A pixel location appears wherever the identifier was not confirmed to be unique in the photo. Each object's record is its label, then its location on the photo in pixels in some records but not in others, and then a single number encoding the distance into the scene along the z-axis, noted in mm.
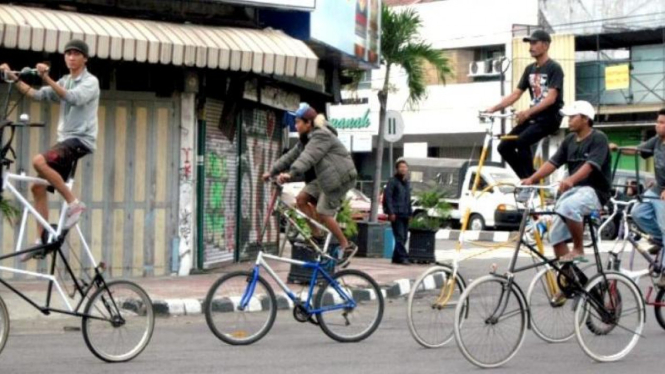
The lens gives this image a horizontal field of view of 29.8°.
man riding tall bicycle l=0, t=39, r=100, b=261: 8844
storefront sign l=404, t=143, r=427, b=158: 40628
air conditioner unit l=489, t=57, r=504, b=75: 40769
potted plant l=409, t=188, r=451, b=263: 19672
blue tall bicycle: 9812
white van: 33406
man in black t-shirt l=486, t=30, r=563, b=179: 10375
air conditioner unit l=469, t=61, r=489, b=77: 41781
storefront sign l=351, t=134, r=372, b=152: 41250
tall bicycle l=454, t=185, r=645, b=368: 8469
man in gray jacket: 11031
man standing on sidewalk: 20062
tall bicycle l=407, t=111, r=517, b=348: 9203
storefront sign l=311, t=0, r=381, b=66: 17417
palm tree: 23703
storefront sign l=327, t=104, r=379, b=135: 44406
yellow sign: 38781
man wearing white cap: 9594
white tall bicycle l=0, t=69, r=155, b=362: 8531
